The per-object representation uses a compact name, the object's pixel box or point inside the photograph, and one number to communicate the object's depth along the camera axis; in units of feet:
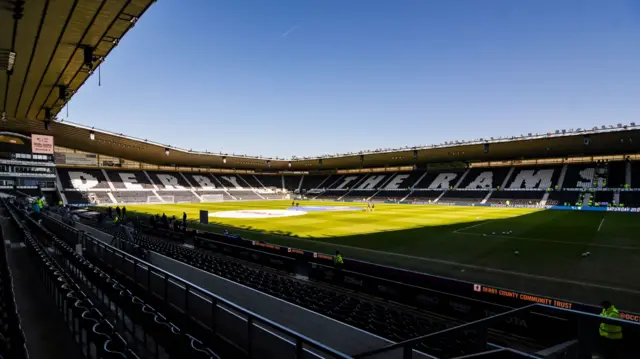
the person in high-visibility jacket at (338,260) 40.88
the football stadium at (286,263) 15.92
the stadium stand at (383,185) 148.36
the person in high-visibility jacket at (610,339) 13.68
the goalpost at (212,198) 197.13
